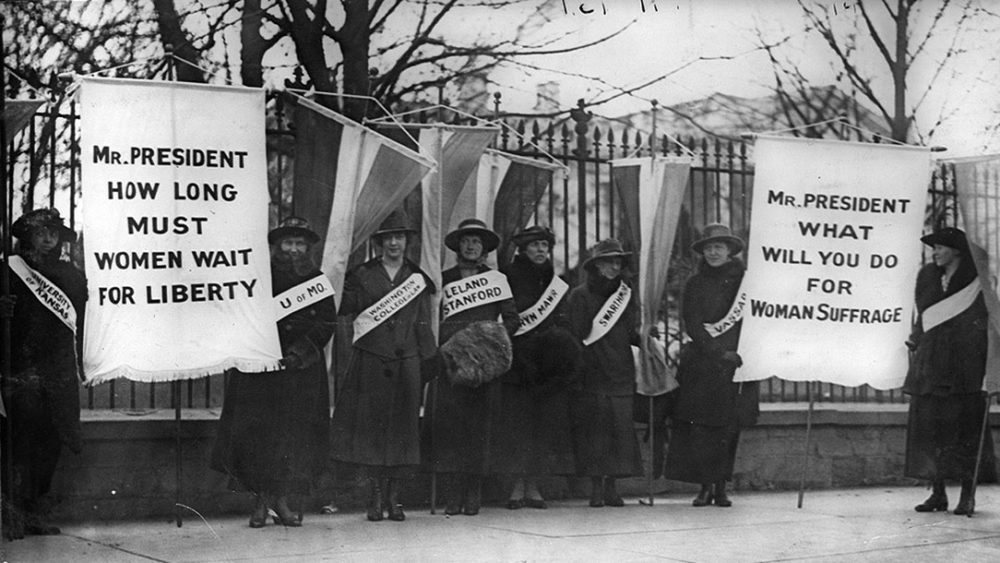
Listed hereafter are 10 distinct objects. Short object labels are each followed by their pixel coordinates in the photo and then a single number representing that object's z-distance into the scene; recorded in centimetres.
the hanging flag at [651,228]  934
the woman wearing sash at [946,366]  927
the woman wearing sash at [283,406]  788
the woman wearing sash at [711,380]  941
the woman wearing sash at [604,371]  922
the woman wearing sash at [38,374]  725
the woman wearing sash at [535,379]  896
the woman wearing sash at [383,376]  824
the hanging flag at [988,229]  910
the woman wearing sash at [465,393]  866
